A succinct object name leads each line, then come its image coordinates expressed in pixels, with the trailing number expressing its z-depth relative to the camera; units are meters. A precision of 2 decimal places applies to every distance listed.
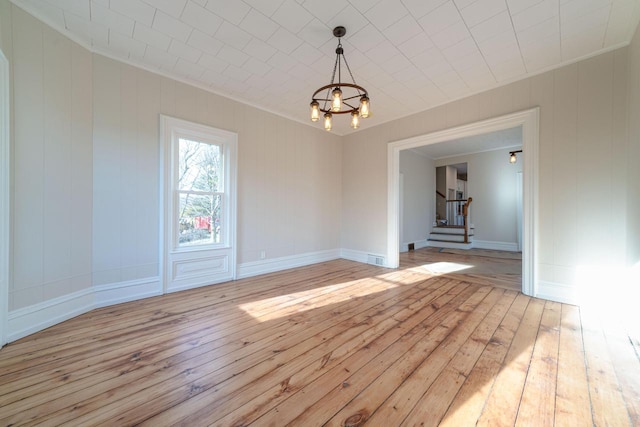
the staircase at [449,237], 7.76
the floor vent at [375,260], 5.29
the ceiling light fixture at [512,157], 6.34
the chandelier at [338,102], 2.37
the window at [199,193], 3.73
